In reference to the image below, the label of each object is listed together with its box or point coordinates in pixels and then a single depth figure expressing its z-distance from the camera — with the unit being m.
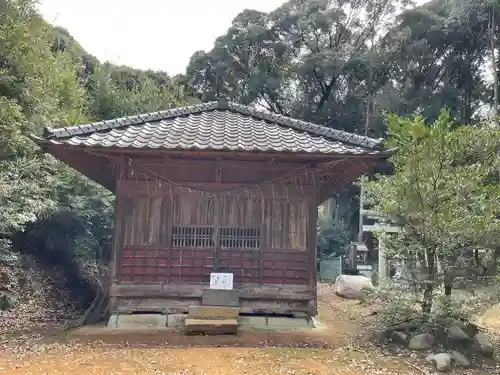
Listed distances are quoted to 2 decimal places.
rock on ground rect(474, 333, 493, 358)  7.50
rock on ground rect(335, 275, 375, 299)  16.34
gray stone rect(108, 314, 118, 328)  8.92
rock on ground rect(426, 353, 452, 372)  6.69
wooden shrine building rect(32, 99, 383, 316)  9.16
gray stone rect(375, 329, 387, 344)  8.19
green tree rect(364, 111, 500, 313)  7.85
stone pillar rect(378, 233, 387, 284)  8.80
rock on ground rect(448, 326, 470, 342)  7.62
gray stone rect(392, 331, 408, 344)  7.97
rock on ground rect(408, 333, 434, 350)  7.57
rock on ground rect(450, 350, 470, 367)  6.99
